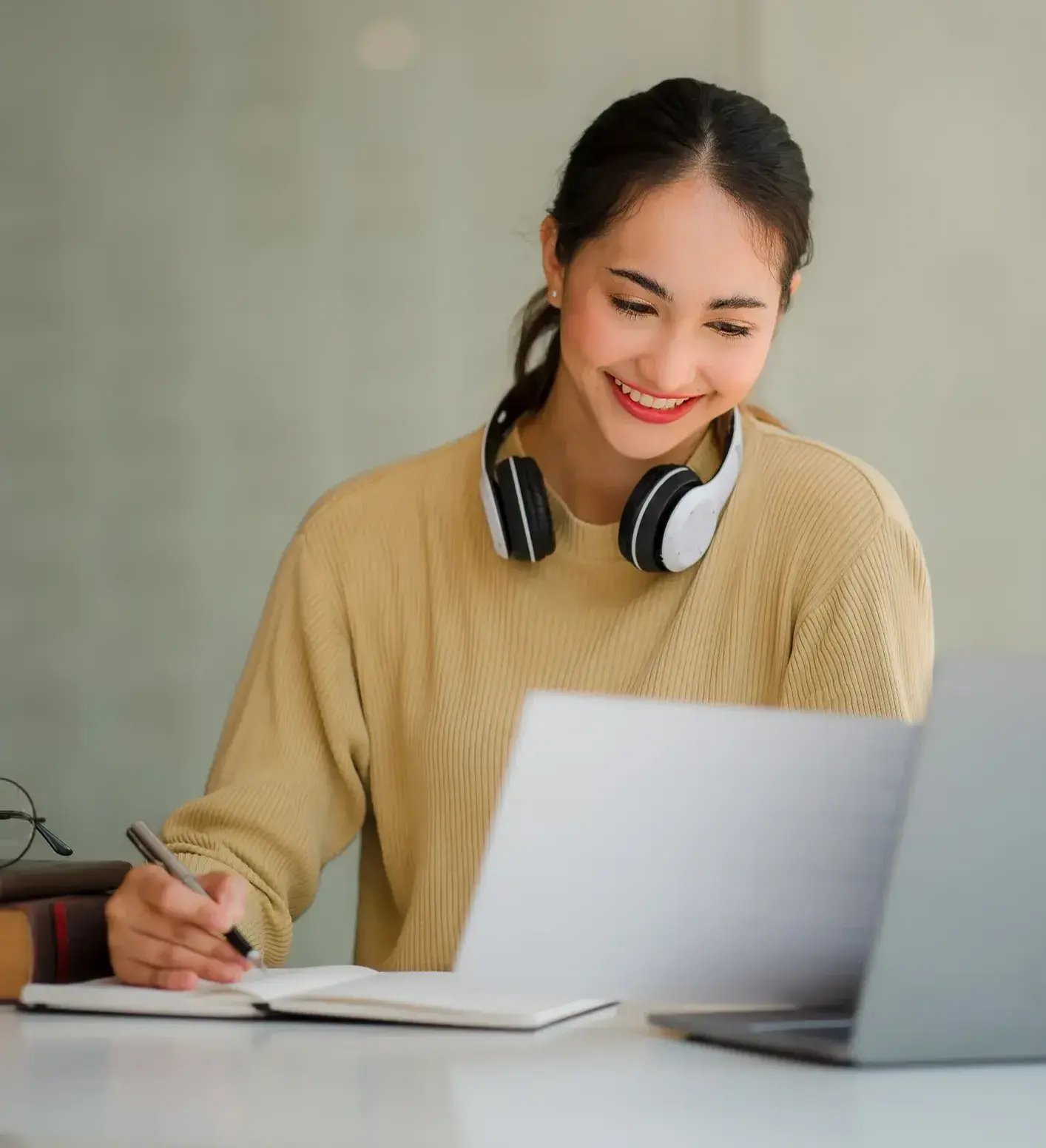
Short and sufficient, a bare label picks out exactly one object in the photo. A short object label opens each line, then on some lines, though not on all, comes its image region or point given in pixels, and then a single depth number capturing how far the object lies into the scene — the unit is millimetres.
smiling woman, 1924
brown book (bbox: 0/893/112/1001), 1708
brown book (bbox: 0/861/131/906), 1744
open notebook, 1556
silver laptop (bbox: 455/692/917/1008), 1467
